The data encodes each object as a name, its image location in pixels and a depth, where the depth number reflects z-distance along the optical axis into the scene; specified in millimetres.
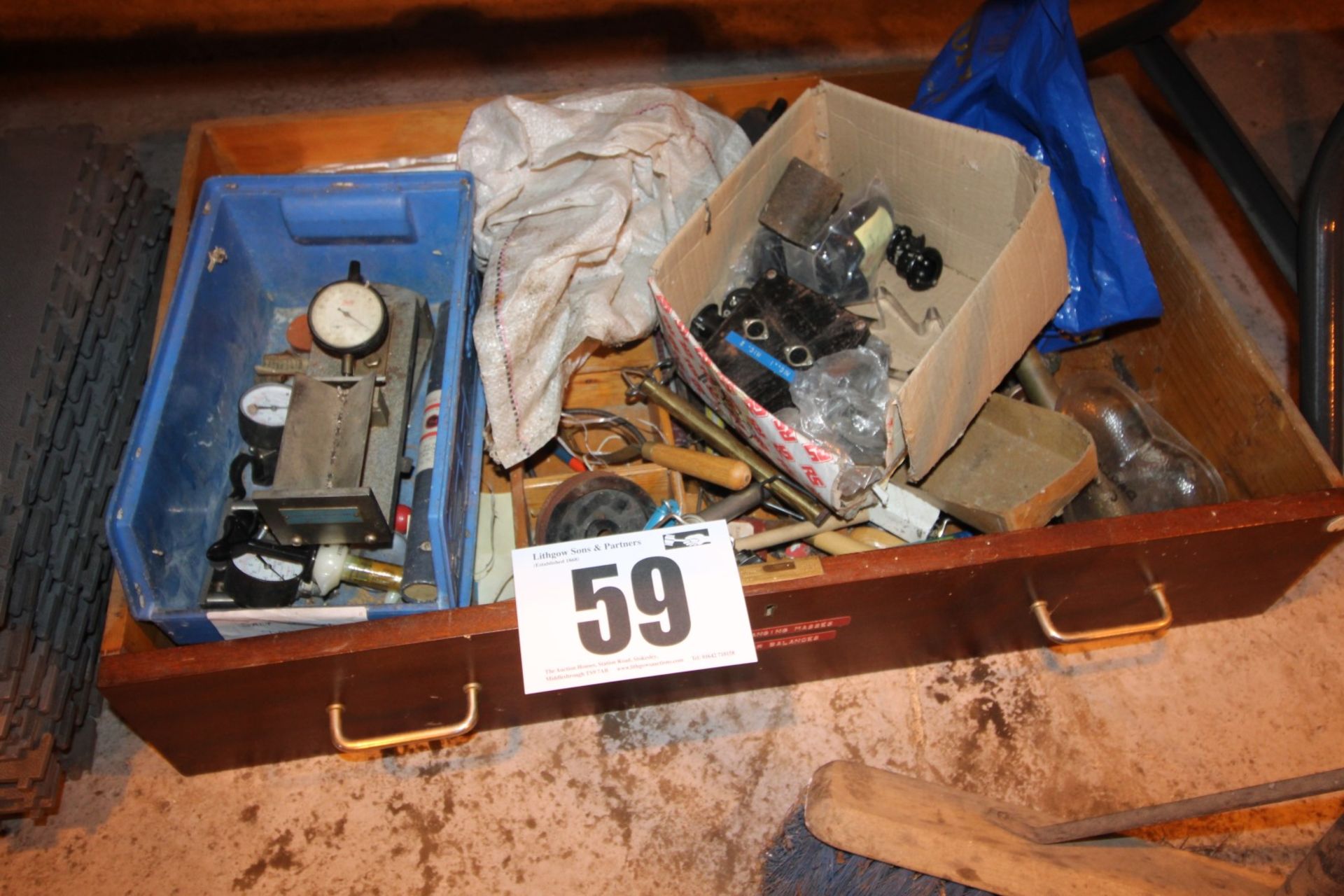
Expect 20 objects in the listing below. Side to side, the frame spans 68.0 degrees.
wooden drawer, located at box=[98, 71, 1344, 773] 923
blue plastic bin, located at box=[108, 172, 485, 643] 1013
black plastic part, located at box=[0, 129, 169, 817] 1031
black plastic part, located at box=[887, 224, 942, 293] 1303
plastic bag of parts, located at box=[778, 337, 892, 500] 1132
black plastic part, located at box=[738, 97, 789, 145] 1390
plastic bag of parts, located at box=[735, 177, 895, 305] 1270
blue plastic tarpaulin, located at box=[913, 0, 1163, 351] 1170
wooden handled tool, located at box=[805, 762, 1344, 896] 895
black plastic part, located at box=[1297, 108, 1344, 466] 1102
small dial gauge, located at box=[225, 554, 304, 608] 1056
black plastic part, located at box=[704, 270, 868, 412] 1159
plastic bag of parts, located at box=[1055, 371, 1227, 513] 1189
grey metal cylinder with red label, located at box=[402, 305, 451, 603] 999
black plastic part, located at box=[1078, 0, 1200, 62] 1417
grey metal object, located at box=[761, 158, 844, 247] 1236
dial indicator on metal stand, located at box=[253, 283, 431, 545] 1003
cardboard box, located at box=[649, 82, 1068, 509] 1025
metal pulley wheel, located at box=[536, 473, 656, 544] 1126
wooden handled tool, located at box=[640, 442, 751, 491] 1100
